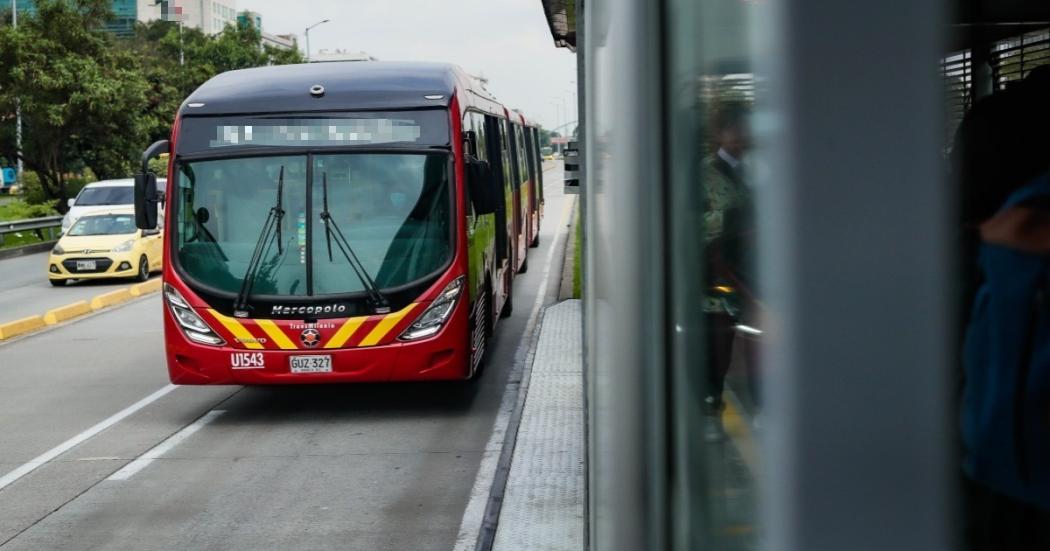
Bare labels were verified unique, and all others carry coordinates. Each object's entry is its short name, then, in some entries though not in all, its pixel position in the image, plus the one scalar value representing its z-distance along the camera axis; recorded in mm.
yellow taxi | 23625
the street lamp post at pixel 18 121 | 36031
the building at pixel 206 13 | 113125
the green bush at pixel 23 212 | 36250
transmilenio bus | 9883
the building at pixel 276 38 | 141638
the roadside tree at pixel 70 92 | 35531
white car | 29125
